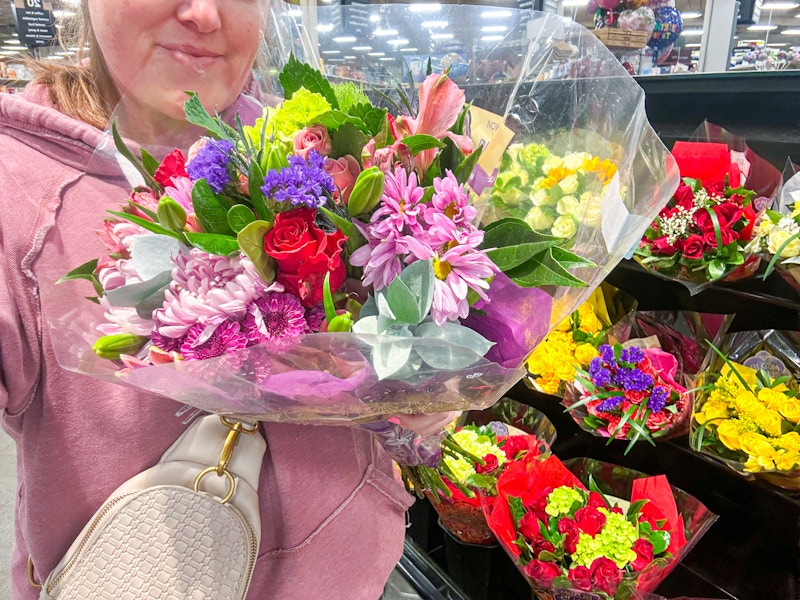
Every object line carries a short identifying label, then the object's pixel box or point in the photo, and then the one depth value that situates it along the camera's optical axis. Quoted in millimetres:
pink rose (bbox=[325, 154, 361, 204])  696
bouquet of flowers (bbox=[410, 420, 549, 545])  1641
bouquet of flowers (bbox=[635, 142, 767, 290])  1519
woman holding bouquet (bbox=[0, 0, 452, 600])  805
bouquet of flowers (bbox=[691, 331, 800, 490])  1385
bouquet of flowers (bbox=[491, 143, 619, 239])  800
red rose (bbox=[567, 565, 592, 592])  1331
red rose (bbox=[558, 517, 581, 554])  1422
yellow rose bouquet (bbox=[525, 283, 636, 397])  1818
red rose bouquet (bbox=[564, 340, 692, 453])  1593
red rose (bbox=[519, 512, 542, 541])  1454
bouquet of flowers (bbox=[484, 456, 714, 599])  1349
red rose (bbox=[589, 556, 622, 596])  1315
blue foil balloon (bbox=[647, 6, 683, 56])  2592
